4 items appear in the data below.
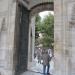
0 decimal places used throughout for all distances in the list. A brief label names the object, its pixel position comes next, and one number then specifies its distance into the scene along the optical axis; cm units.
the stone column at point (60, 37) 720
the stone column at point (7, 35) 887
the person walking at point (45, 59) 1076
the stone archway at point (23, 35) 958
